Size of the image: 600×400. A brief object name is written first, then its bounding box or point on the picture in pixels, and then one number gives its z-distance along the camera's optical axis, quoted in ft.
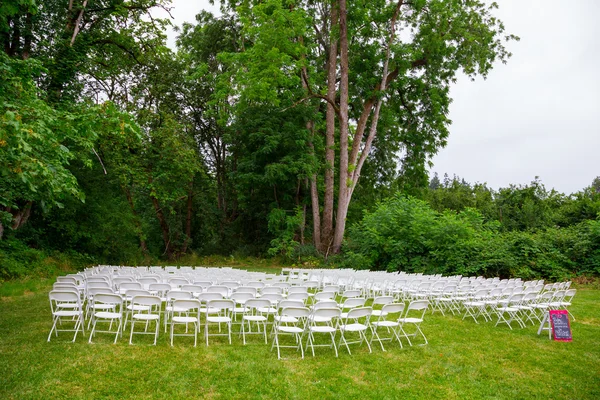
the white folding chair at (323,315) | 18.31
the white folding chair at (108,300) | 18.88
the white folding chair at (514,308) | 25.40
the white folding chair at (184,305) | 19.06
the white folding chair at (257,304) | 19.77
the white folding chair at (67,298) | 19.47
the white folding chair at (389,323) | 19.42
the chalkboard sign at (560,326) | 22.86
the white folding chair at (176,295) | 22.30
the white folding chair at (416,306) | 20.83
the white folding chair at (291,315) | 18.35
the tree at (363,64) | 61.57
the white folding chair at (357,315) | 18.65
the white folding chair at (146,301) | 18.93
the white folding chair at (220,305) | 19.42
